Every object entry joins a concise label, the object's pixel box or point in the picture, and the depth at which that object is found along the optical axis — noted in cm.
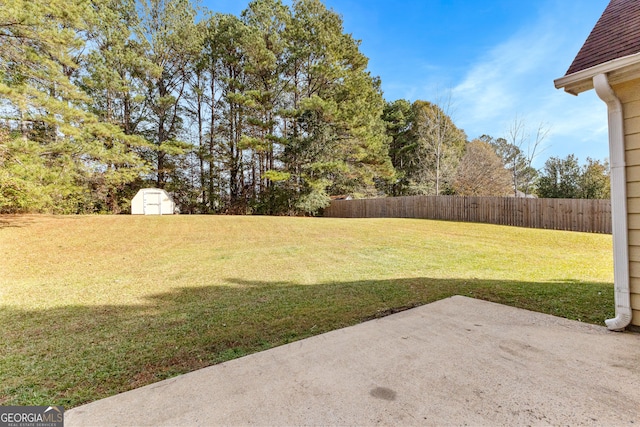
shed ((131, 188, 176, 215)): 1653
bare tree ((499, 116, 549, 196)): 1814
